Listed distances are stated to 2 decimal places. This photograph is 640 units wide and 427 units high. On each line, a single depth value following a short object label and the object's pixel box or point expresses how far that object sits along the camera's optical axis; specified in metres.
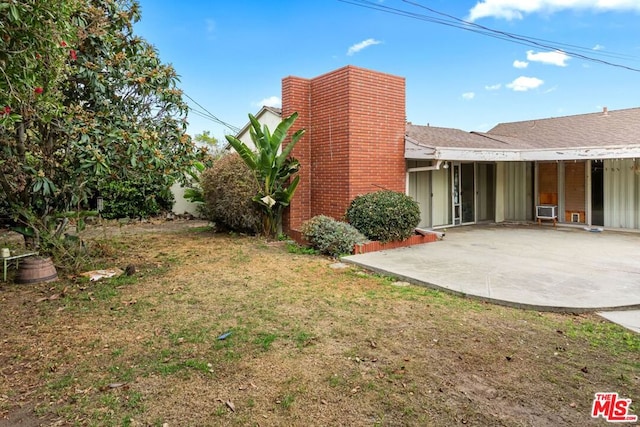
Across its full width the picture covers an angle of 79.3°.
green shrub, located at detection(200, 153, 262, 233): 11.23
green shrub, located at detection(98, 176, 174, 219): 15.97
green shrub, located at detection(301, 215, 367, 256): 9.05
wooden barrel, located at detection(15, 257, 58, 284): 6.83
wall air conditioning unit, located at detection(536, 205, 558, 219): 14.01
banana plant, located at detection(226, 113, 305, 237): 10.56
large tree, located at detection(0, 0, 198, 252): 6.49
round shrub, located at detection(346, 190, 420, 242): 9.54
